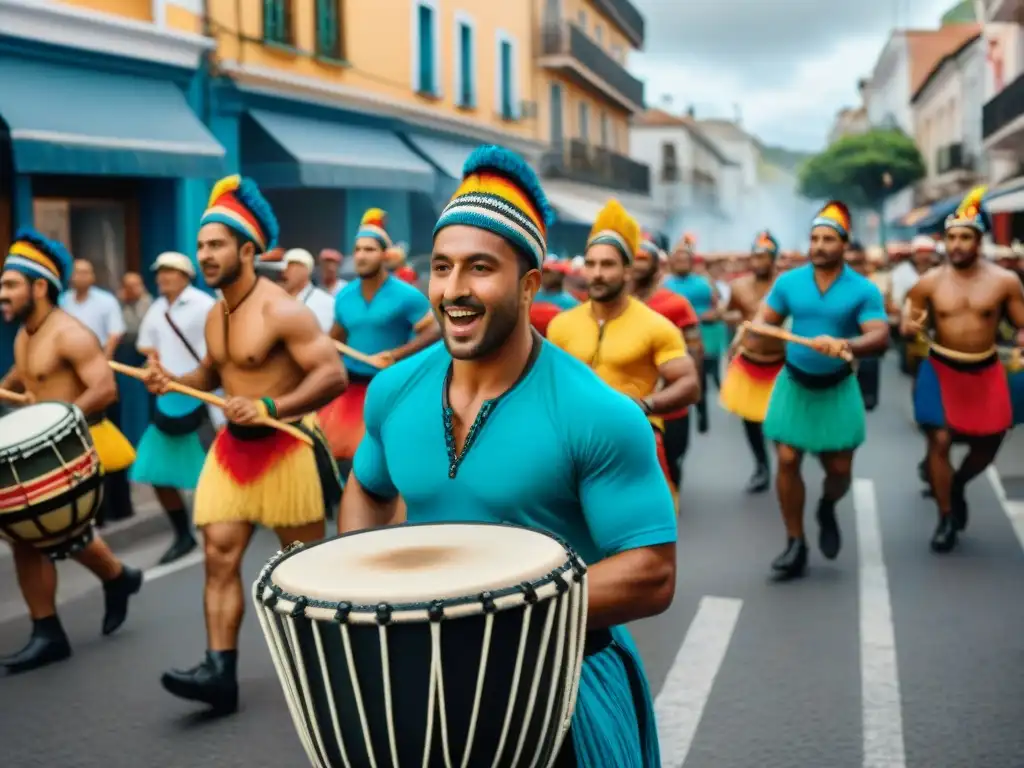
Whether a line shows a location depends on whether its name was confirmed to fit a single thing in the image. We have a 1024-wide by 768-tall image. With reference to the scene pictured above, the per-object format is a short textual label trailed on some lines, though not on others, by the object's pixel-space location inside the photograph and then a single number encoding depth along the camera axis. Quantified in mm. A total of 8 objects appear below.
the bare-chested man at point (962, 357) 8297
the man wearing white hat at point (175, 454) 8250
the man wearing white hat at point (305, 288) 11219
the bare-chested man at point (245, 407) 5297
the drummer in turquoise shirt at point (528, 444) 2604
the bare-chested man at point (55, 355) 6391
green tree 61250
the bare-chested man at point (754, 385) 10367
